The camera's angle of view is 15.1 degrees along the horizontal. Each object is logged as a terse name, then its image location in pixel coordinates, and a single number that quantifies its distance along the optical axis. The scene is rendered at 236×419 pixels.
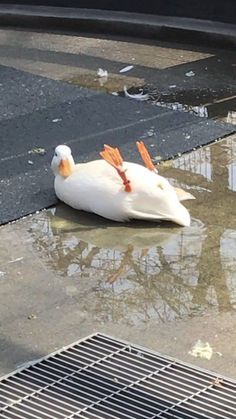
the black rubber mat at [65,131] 5.28
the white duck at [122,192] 4.59
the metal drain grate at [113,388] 3.21
